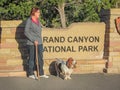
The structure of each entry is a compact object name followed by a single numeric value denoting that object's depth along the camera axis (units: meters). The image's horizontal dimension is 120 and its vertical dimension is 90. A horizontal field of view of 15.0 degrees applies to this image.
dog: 10.52
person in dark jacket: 10.41
